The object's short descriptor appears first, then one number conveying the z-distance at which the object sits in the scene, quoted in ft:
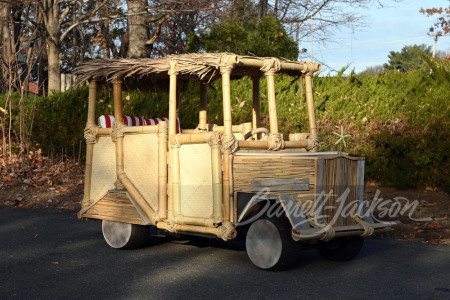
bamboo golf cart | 20.18
